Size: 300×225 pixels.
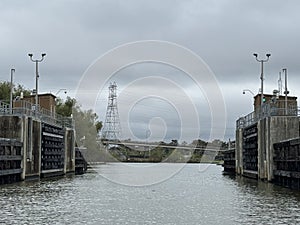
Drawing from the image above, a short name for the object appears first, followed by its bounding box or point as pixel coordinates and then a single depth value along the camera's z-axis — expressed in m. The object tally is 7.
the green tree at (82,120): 95.31
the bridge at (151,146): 110.88
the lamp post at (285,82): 51.88
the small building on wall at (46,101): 69.81
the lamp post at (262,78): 55.20
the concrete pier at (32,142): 43.31
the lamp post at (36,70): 57.63
